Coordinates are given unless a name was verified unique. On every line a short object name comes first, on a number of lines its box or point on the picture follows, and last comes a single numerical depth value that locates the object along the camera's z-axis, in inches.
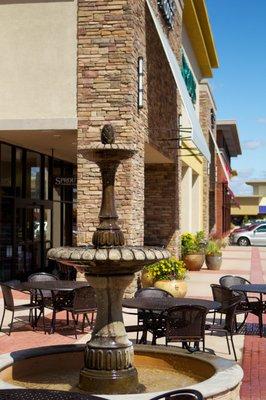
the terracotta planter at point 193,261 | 966.4
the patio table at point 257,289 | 458.6
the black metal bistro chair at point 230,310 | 394.9
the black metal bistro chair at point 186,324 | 345.7
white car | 1923.0
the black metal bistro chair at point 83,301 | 436.1
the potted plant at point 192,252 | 967.6
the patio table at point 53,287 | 452.8
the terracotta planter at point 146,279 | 631.3
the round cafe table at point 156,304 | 371.4
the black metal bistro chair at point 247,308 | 456.5
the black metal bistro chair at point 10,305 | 458.3
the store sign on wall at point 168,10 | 791.8
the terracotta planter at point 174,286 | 610.5
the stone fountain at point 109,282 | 254.1
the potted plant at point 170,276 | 613.3
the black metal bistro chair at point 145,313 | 383.6
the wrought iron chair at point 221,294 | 430.0
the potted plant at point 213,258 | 989.8
